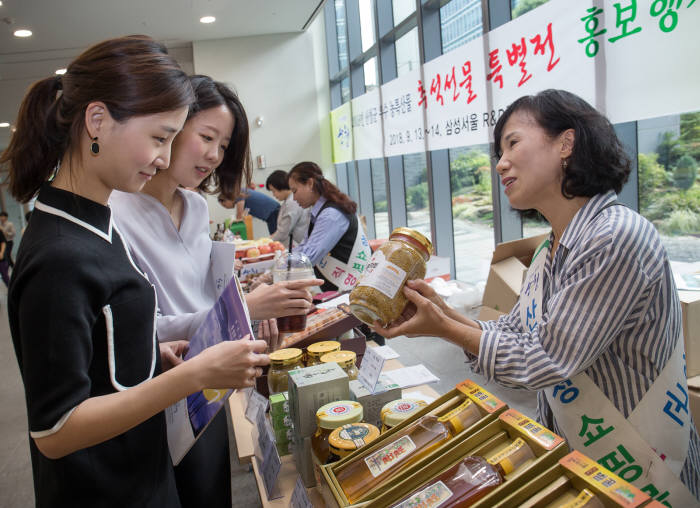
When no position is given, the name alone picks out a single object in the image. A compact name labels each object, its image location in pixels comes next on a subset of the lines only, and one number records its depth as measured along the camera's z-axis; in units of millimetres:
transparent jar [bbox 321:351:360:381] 1310
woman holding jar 1006
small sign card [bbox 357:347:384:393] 1178
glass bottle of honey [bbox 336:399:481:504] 817
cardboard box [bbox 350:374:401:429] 1168
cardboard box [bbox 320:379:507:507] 771
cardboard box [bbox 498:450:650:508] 648
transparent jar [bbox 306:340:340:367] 1411
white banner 2326
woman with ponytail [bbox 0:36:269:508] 760
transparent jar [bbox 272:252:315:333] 1388
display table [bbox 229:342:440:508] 1112
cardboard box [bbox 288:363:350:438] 1082
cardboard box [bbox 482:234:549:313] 2994
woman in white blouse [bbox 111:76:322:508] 1337
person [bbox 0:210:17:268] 10512
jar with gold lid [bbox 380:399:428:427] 1025
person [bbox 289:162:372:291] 3238
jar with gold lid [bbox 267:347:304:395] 1381
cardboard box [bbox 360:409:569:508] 706
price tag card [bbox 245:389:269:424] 1252
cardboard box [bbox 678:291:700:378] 1943
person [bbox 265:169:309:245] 5191
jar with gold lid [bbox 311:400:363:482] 1022
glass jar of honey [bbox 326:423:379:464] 933
